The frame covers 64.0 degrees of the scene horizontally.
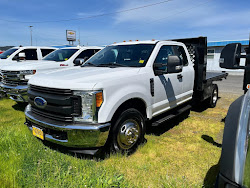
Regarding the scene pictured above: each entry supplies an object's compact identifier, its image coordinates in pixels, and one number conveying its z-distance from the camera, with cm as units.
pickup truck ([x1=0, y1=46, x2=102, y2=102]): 561
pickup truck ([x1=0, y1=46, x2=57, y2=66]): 864
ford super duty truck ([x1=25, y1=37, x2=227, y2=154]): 274
